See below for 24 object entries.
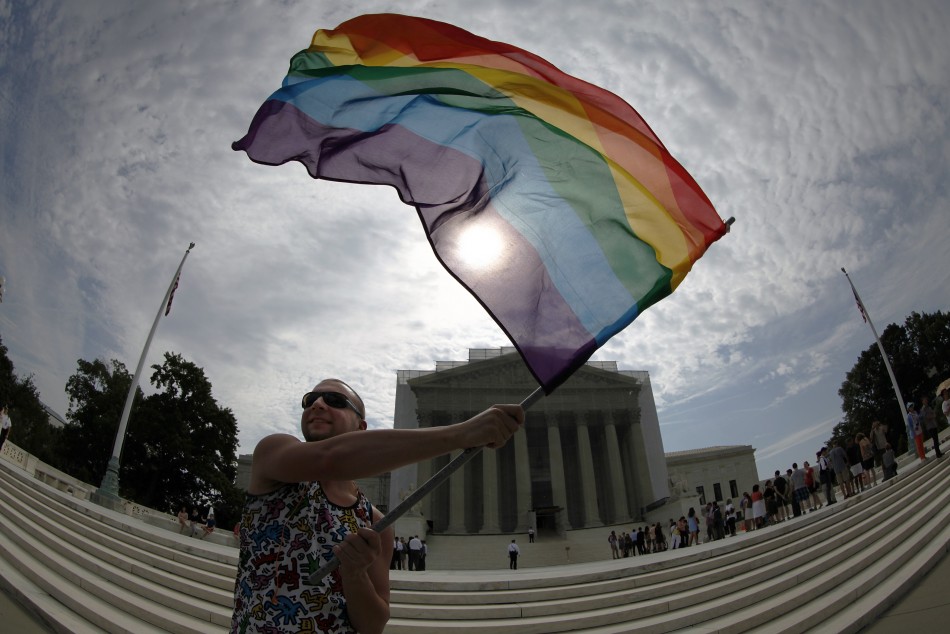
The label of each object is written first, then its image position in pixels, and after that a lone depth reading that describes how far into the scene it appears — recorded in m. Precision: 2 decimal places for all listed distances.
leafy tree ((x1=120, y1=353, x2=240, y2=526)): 31.69
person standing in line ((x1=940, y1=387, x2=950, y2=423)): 12.46
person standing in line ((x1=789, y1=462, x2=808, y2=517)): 14.45
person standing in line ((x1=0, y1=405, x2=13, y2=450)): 15.64
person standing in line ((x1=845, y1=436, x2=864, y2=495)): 14.88
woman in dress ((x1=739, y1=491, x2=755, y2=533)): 16.42
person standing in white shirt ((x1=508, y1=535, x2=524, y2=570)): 20.48
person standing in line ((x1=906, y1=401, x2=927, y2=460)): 15.22
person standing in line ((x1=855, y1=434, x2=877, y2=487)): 14.26
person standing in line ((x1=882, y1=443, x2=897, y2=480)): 14.31
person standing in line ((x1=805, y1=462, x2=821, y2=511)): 14.73
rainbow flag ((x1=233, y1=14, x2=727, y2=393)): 2.68
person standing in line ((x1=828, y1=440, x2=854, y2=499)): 13.92
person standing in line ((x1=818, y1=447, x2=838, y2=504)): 14.14
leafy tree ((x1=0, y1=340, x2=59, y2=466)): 33.56
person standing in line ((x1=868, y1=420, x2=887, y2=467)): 14.02
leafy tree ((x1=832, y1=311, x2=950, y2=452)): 40.09
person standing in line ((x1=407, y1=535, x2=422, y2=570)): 18.78
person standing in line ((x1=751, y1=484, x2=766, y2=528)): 15.07
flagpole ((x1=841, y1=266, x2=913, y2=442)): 23.58
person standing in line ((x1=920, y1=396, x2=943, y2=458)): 14.36
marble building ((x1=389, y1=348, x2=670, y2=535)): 39.12
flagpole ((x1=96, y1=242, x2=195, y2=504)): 16.47
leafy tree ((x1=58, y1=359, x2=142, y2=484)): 31.12
